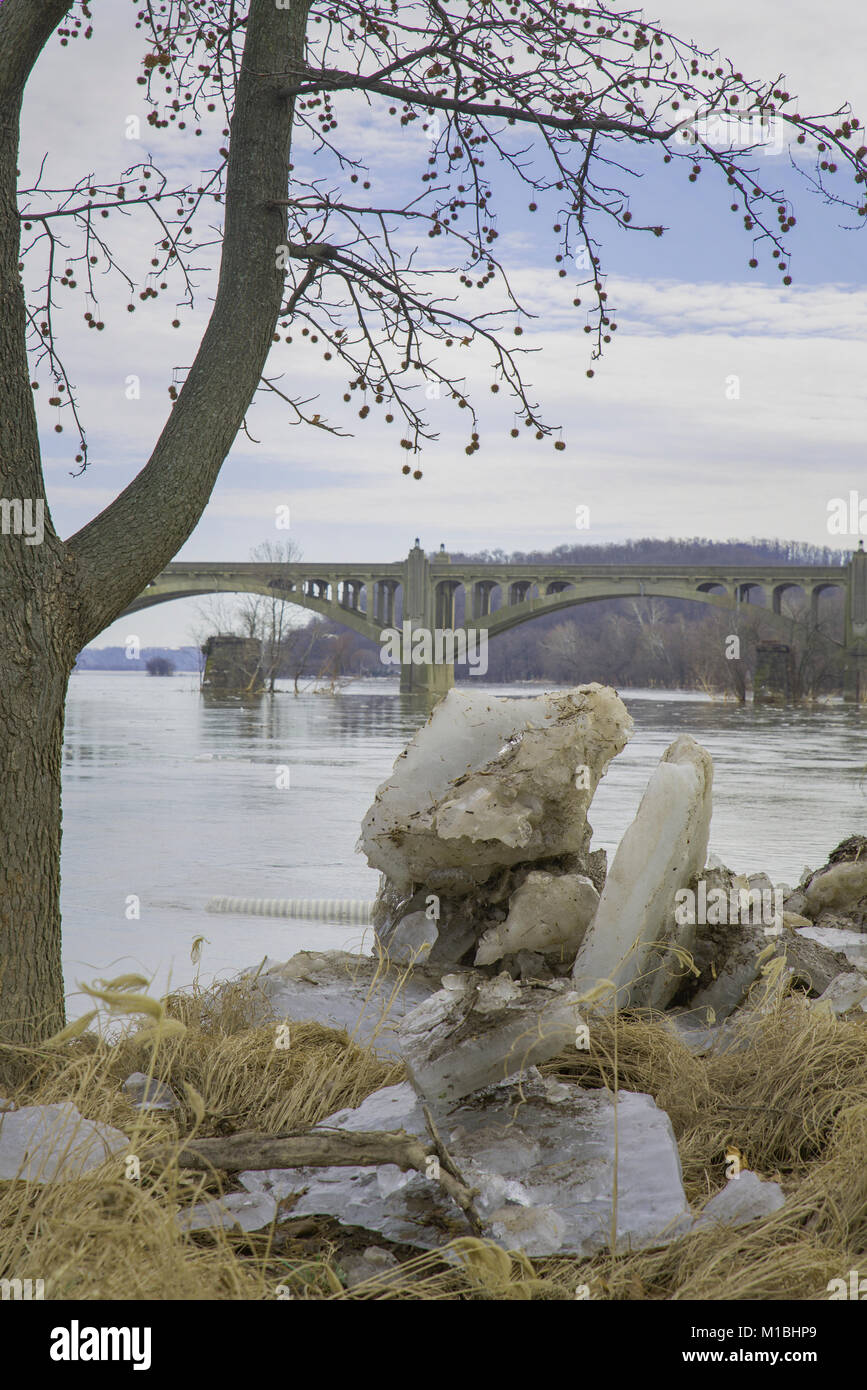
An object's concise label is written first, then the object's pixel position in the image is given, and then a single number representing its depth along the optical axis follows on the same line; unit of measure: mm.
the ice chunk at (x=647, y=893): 4434
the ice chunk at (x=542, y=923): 4695
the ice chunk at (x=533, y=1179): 2793
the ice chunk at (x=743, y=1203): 2846
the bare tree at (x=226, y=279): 3754
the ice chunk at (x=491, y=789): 4707
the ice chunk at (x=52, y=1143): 2850
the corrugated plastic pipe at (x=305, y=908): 7672
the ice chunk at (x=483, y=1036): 3285
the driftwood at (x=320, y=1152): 2807
